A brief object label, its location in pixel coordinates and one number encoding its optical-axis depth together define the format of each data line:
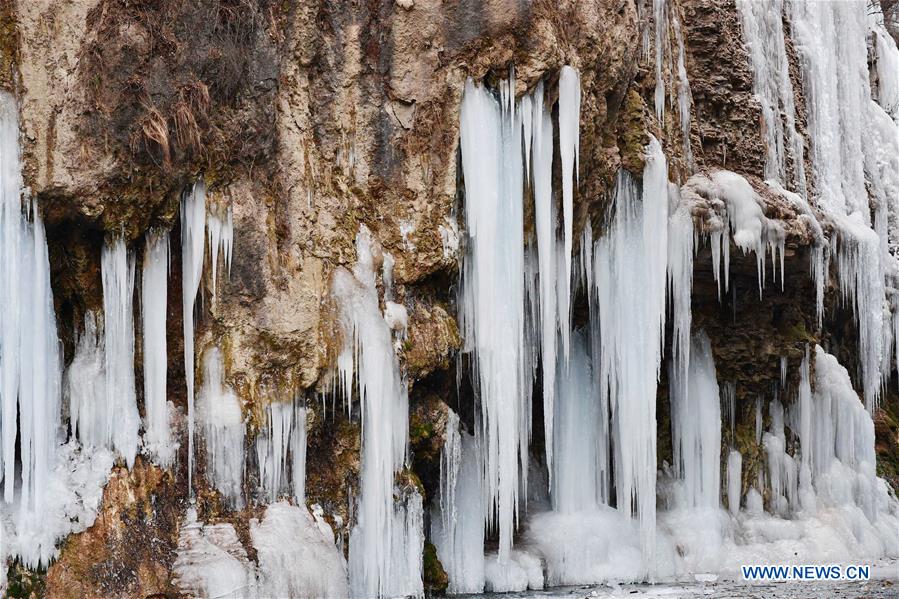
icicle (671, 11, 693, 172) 14.36
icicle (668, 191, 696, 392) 13.46
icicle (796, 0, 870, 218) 16.61
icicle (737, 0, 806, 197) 15.15
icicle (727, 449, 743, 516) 15.42
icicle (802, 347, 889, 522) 16.33
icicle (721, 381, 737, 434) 15.88
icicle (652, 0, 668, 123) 13.95
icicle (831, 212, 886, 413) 15.67
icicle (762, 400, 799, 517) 15.98
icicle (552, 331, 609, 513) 13.80
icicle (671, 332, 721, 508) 14.97
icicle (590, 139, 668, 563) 13.04
